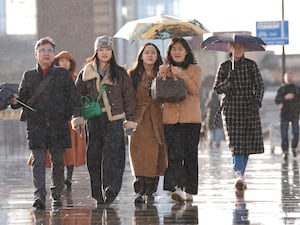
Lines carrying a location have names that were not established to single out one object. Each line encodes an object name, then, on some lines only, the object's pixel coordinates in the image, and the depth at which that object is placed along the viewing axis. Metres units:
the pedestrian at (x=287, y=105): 21.34
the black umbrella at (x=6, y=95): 10.74
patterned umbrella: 11.92
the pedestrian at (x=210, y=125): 27.91
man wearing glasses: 10.85
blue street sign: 34.47
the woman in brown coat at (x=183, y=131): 11.36
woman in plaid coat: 12.84
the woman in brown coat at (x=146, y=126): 11.57
